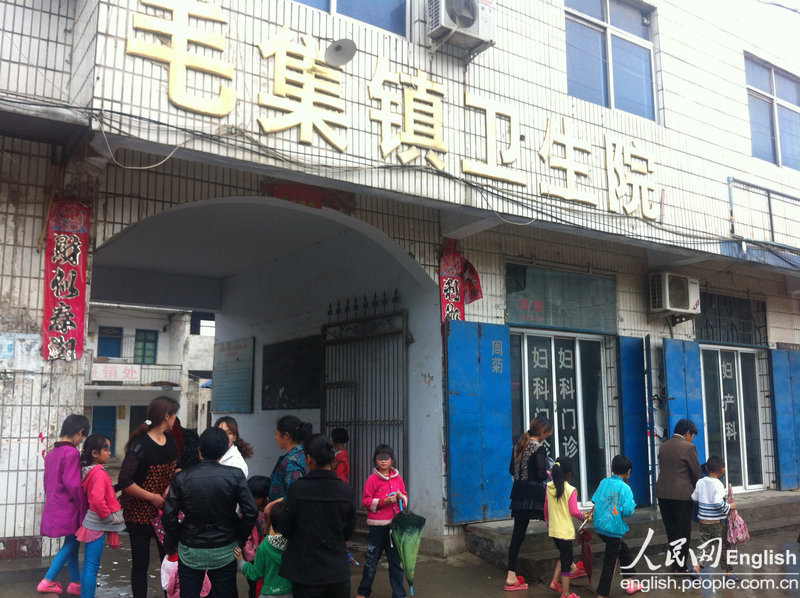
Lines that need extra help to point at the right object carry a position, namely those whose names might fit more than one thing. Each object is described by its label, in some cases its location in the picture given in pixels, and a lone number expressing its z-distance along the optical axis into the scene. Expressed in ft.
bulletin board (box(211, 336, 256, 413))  33.81
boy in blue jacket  16.49
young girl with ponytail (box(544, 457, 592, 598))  16.75
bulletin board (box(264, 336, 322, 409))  28.53
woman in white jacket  14.20
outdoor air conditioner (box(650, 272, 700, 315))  28.73
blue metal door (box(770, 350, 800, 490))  32.58
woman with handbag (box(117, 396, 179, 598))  13.48
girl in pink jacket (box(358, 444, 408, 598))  16.22
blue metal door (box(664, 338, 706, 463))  28.32
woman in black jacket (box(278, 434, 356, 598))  11.04
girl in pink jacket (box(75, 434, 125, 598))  13.75
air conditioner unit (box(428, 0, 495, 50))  19.61
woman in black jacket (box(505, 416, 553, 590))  17.84
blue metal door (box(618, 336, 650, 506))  27.17
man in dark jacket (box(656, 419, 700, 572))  19.38
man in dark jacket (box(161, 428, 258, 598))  11.36
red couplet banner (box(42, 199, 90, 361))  16.19
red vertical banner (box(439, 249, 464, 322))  22.90
